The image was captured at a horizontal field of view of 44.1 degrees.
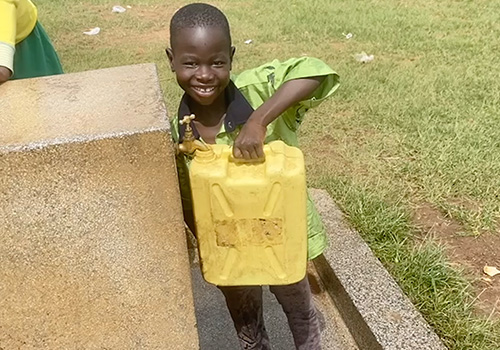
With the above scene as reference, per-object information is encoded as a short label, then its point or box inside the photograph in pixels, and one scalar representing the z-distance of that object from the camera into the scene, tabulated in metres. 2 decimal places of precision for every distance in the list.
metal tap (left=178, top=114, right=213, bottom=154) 1.60
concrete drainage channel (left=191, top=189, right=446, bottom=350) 2.36
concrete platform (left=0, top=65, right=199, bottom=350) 1.46
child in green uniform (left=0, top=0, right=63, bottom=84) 1.99
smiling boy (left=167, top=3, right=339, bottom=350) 1.70
